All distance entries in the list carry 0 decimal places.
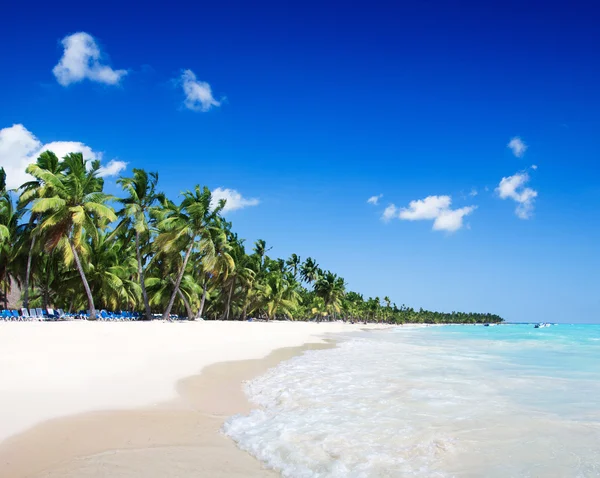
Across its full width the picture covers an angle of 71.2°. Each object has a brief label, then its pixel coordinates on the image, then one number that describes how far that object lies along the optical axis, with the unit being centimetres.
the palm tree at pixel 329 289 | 7012
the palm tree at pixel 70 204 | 2120
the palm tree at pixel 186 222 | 2905
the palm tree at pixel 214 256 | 3108
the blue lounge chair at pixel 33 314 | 2248
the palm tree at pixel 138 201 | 2748
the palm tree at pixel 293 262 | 6875
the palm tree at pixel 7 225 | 2556
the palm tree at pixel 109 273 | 2955
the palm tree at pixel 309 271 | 7044
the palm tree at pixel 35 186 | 2395
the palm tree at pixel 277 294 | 4994
